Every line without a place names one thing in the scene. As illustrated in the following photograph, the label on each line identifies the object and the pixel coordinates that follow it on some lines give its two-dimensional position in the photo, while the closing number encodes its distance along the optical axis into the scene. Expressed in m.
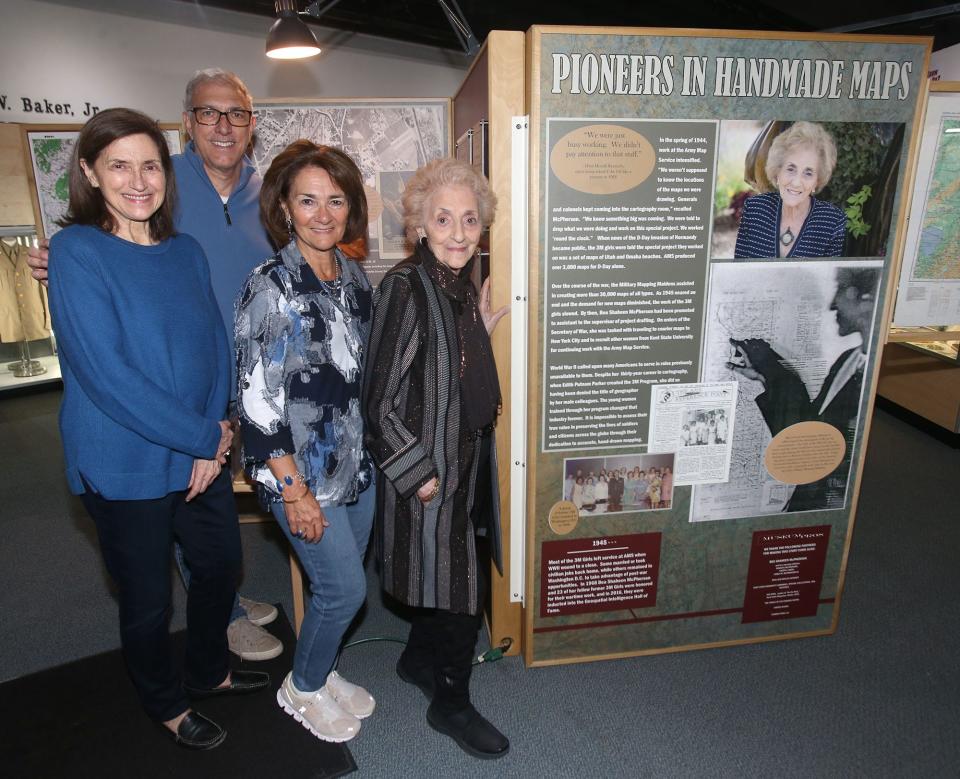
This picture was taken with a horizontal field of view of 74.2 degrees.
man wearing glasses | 2.09
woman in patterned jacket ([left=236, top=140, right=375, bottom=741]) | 1.57
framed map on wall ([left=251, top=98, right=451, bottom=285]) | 2.87
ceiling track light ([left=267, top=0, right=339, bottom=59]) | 4.86
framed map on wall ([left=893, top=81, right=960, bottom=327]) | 2.08
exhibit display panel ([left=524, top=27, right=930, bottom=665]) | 1.83
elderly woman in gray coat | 1.64
